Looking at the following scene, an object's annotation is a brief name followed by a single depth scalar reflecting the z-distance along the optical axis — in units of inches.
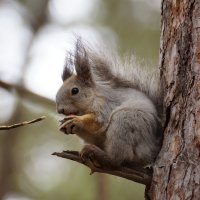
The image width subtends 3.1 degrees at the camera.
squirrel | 182.2
